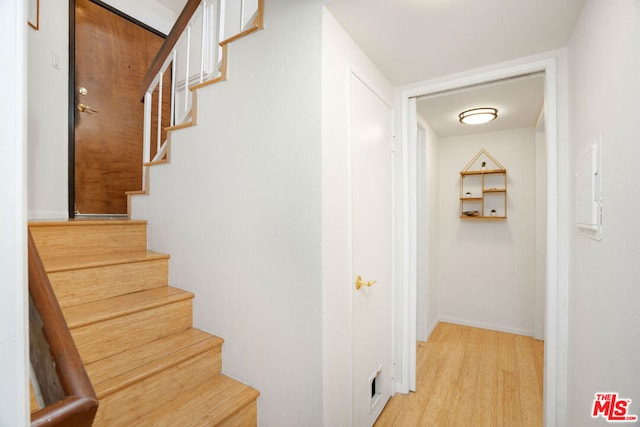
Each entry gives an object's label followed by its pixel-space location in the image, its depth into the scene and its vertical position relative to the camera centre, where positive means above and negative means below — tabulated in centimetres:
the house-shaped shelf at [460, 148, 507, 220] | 338 +29
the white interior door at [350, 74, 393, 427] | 156 -24
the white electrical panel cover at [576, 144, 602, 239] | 111 +9
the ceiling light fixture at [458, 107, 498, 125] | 267 +94
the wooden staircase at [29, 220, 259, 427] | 125 -66
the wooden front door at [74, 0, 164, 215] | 255 +104
